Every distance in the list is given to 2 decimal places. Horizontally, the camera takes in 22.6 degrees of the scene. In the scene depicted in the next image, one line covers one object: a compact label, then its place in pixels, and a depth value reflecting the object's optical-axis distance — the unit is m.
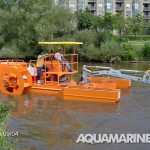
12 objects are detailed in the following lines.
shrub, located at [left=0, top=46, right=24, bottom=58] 43.25
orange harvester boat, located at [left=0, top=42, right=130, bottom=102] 20.16
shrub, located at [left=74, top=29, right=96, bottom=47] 48.03
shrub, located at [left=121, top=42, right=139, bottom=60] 48.12
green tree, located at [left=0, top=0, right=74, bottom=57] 44.76
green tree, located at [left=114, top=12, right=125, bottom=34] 75.38
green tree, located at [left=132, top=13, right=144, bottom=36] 78.44
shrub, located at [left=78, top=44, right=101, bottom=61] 46.72
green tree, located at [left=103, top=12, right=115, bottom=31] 71.97
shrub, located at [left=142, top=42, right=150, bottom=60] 49.18
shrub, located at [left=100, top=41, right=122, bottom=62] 46.41
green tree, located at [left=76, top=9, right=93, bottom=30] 67.00
